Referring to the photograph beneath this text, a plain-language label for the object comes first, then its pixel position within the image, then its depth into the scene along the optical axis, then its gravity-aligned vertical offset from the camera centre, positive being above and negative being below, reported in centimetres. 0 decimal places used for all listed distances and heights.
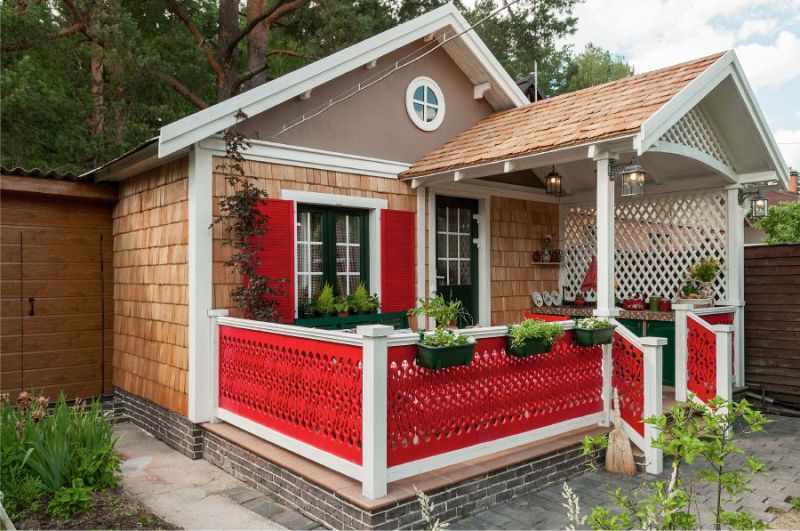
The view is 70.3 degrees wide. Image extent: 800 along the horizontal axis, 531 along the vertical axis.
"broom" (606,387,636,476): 451 -147
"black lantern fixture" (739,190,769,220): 652 +75
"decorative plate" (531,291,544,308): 765 -40
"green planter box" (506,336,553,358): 420 -59
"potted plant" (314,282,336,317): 569 -32
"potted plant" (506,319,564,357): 420 -51
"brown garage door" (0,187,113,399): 587 -24
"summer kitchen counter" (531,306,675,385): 652 -69
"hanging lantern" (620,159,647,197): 510 +82
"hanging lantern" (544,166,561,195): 697 +107
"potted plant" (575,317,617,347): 465 -52
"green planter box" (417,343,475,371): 360 -55
